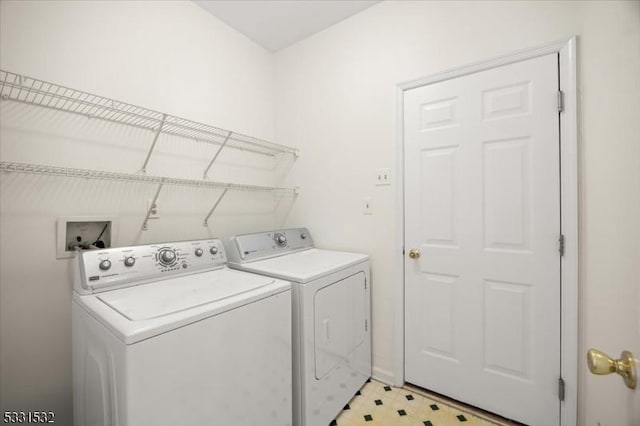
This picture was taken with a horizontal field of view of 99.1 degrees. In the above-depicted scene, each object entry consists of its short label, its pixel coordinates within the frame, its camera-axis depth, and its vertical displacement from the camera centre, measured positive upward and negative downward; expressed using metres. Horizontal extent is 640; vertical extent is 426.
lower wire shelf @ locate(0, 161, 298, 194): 1.24 +0.20
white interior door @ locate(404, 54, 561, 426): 1.48 -0.19
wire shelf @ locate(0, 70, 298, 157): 1.27 +0.57
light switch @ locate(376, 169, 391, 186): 1.98 +0.24
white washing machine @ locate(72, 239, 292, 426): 0.87 -0.49
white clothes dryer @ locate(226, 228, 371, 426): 1.43 -0.62
